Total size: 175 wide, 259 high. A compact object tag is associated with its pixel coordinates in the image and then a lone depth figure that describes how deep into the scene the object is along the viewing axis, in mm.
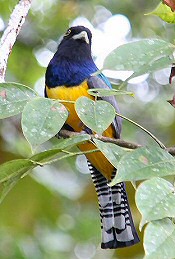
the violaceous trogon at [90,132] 5832
